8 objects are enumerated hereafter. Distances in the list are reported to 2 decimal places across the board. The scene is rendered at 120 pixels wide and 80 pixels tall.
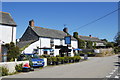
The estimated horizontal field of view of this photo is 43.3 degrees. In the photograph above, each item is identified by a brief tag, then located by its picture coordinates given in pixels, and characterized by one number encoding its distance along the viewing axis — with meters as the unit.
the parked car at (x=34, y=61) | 14.95
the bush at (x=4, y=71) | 10.45
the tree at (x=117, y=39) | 75.88
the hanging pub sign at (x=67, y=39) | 23.82
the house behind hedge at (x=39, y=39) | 31.24
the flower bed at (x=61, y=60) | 17.97
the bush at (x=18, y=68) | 12.14
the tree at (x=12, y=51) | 18.42
